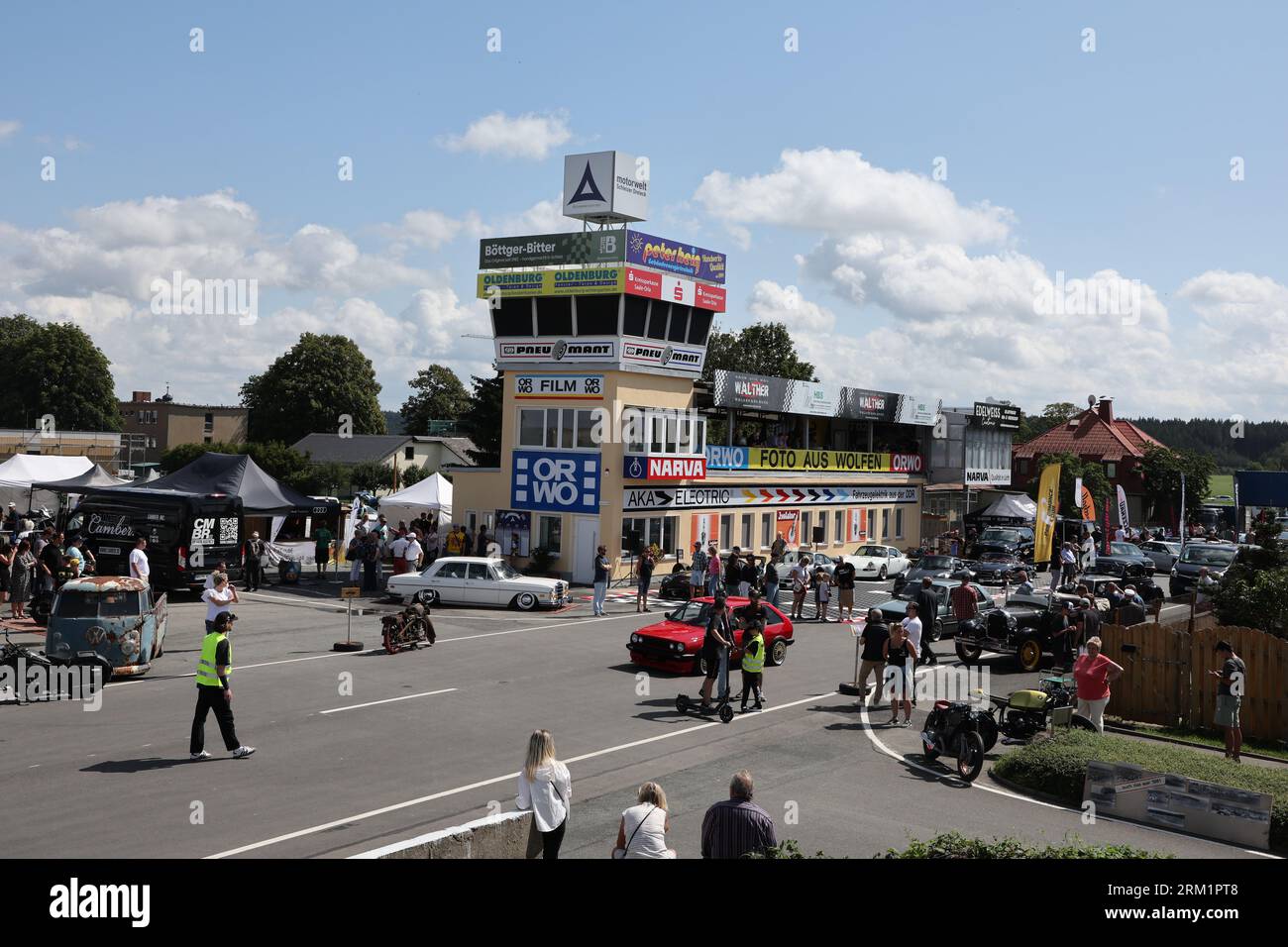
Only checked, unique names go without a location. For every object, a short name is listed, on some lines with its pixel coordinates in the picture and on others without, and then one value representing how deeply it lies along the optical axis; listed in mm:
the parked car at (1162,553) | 47312
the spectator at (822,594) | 29422
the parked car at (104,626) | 17547
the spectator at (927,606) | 22266
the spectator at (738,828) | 8055
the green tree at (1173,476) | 76625
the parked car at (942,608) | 24719
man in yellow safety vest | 13055
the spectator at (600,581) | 28234
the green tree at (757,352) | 85562
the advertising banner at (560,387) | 36094
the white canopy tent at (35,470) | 39156
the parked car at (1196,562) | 38188
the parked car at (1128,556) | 42050
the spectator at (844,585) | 28781
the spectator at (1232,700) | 15016
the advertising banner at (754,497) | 37375
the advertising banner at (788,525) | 45419
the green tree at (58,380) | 82375
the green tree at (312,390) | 84438
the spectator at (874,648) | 17719
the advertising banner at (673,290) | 35906
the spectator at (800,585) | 29688
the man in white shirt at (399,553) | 31766
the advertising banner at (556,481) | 35812
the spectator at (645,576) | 29047
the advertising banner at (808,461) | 41391
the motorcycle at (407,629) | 21578
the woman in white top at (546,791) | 8719
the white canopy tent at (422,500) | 38906
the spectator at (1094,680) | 15766
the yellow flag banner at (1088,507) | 37906
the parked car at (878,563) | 40344
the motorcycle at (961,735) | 13875
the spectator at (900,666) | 17125
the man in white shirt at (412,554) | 31594
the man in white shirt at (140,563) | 24547
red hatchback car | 20234
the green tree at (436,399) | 102875
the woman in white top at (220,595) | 18141
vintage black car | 22266
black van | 27484
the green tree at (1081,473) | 70875
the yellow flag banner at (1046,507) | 29762
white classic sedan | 28703
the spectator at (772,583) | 28484
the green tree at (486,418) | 63156
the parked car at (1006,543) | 44500
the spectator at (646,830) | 7957
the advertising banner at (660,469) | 35688
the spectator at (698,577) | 31594
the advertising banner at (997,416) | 59500
